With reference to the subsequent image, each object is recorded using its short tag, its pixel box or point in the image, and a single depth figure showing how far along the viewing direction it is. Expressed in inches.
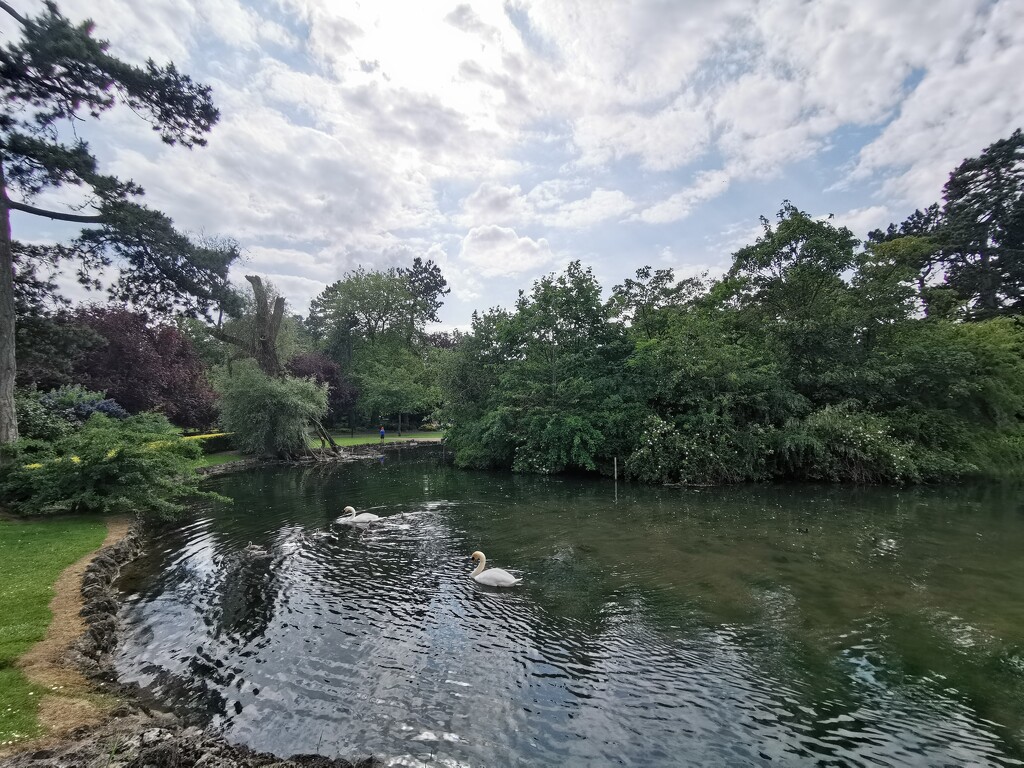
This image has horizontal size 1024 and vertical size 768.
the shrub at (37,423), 697.6
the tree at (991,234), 1419.8
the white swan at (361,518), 604.1
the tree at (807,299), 957.8
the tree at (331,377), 1829.5
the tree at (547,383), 993.5
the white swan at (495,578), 407.8
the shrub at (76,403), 817.5
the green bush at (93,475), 530.3
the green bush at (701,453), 879.1
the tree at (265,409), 1195.9
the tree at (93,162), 507.8
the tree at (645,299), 1102.4
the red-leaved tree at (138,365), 1135.6
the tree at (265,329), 1273.4
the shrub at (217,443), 1262.3
